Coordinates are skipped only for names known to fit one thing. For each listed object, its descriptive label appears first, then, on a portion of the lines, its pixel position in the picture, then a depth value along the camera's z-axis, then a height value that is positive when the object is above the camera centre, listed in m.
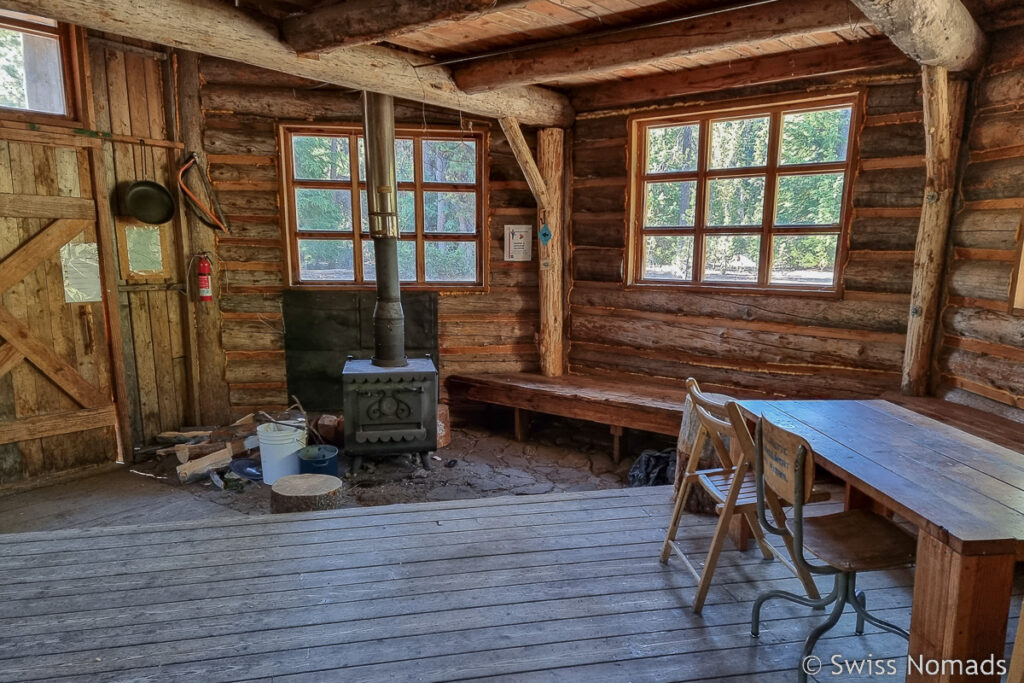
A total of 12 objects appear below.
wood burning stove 4.94 -0.86
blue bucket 4.80 -1.56
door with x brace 4.79 -0.35
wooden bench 5.29 -1.27
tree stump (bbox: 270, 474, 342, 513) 3.58 -1.37
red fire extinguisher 5.81 -0.07
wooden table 1.72 -0.77
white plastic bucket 4.90 -1.50
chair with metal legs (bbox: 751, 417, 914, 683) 2.05 -1.04
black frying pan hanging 5.42 +0.62
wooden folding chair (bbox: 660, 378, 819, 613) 2.40 -1.03
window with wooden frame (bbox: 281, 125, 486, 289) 6.07 +0.64
